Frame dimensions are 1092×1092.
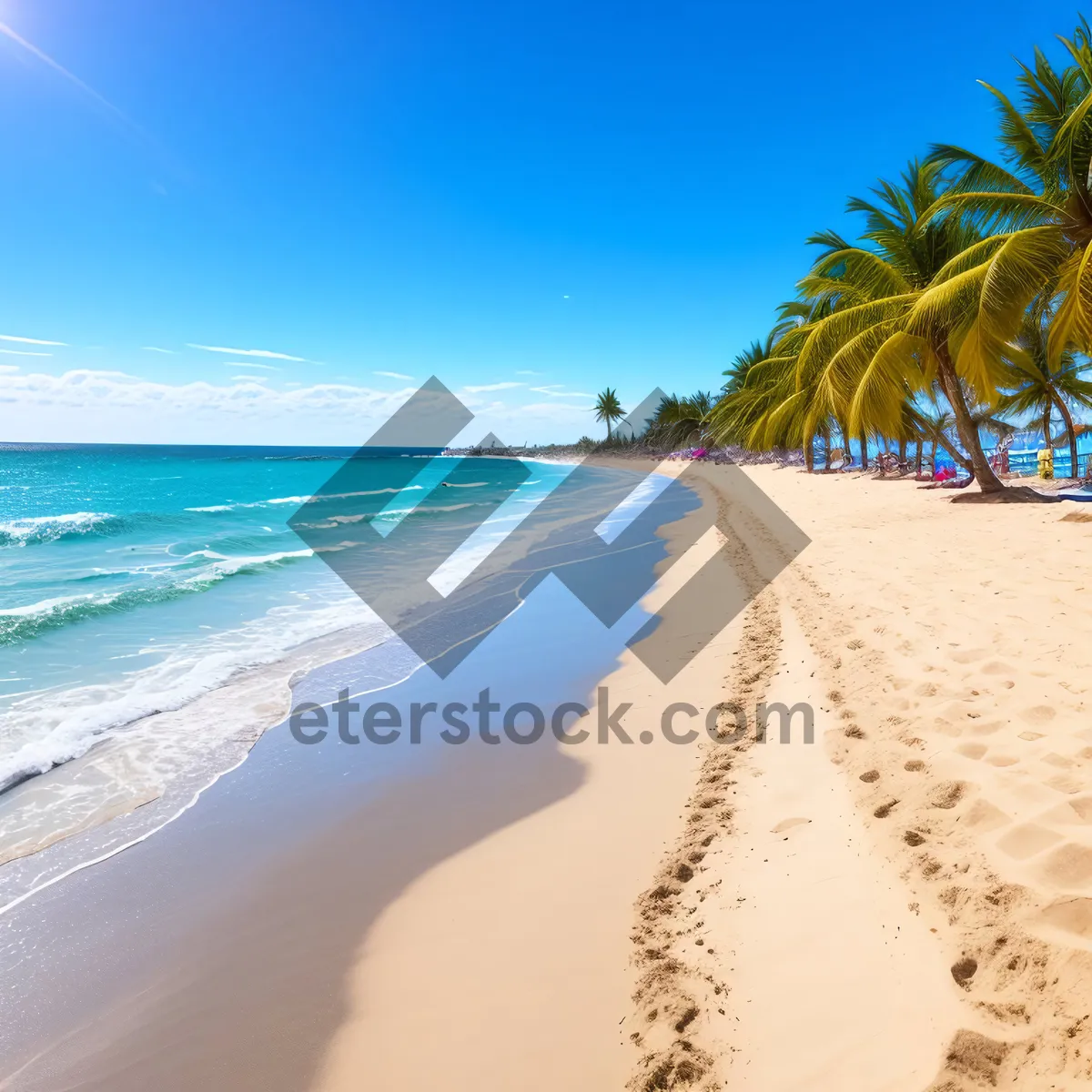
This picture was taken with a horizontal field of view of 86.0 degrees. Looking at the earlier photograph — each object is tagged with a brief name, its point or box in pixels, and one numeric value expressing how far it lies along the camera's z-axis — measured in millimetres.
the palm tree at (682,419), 67312
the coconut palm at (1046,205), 8805
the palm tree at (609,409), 95875
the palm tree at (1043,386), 17156
